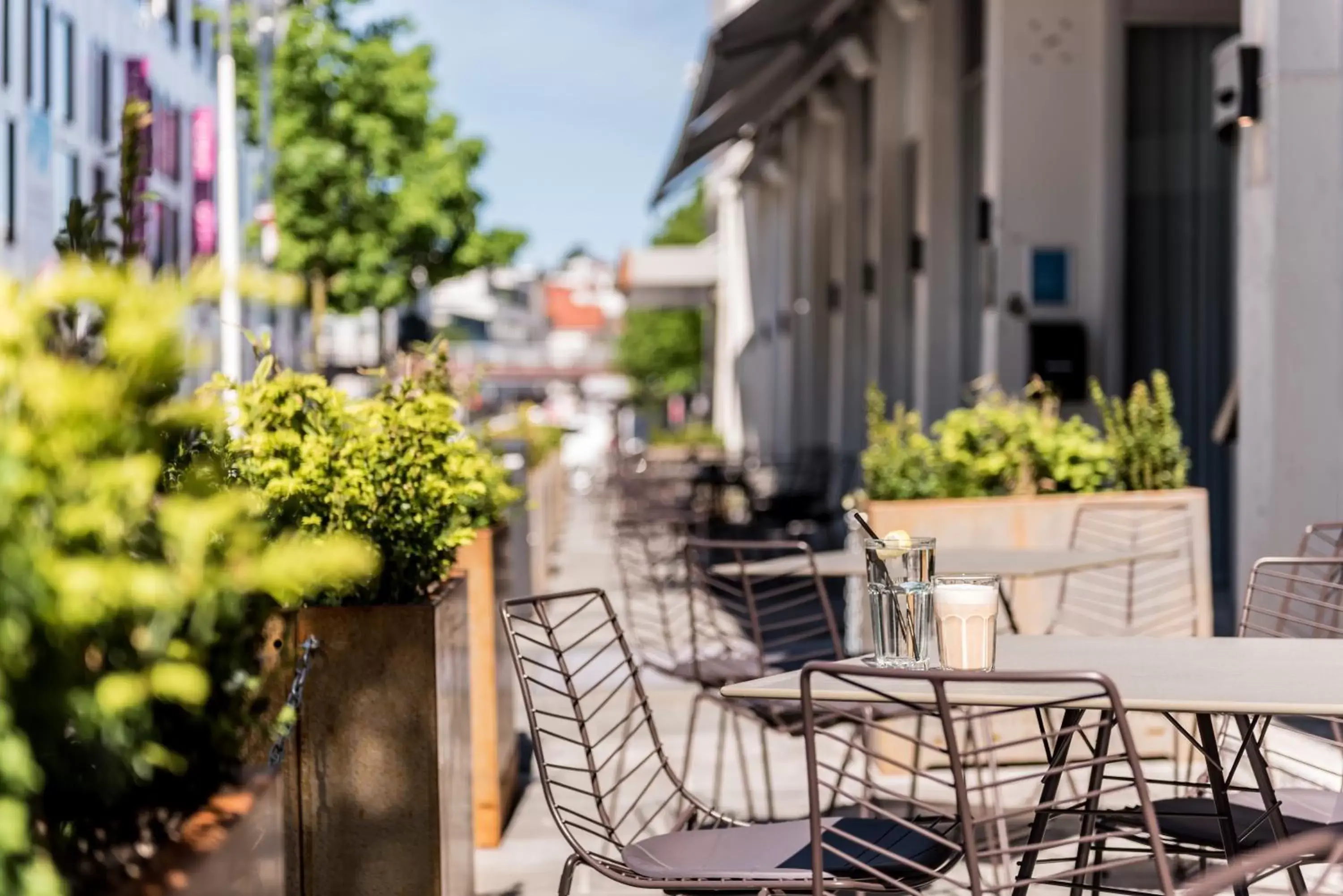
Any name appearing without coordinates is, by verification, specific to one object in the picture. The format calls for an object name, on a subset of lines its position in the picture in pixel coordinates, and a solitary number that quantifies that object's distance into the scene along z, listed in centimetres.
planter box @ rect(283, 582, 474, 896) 357
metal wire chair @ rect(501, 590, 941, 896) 300
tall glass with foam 306
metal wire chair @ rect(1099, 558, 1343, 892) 333
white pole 2147
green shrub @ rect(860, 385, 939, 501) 721
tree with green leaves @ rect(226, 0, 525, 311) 2844
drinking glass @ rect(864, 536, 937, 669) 314
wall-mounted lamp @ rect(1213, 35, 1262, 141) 726
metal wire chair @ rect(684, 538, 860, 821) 489
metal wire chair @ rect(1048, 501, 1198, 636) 645
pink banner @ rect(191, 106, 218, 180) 3553
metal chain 269
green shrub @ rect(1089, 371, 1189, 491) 720
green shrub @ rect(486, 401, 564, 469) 1196
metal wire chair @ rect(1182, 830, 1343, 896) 189
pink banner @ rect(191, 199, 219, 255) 3603
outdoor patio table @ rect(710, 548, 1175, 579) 508
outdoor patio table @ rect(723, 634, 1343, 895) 273
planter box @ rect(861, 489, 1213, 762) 650
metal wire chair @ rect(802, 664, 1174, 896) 237
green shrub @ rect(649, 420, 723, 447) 2927
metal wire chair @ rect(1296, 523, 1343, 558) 471
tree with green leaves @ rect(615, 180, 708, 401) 6500
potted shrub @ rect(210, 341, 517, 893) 358
